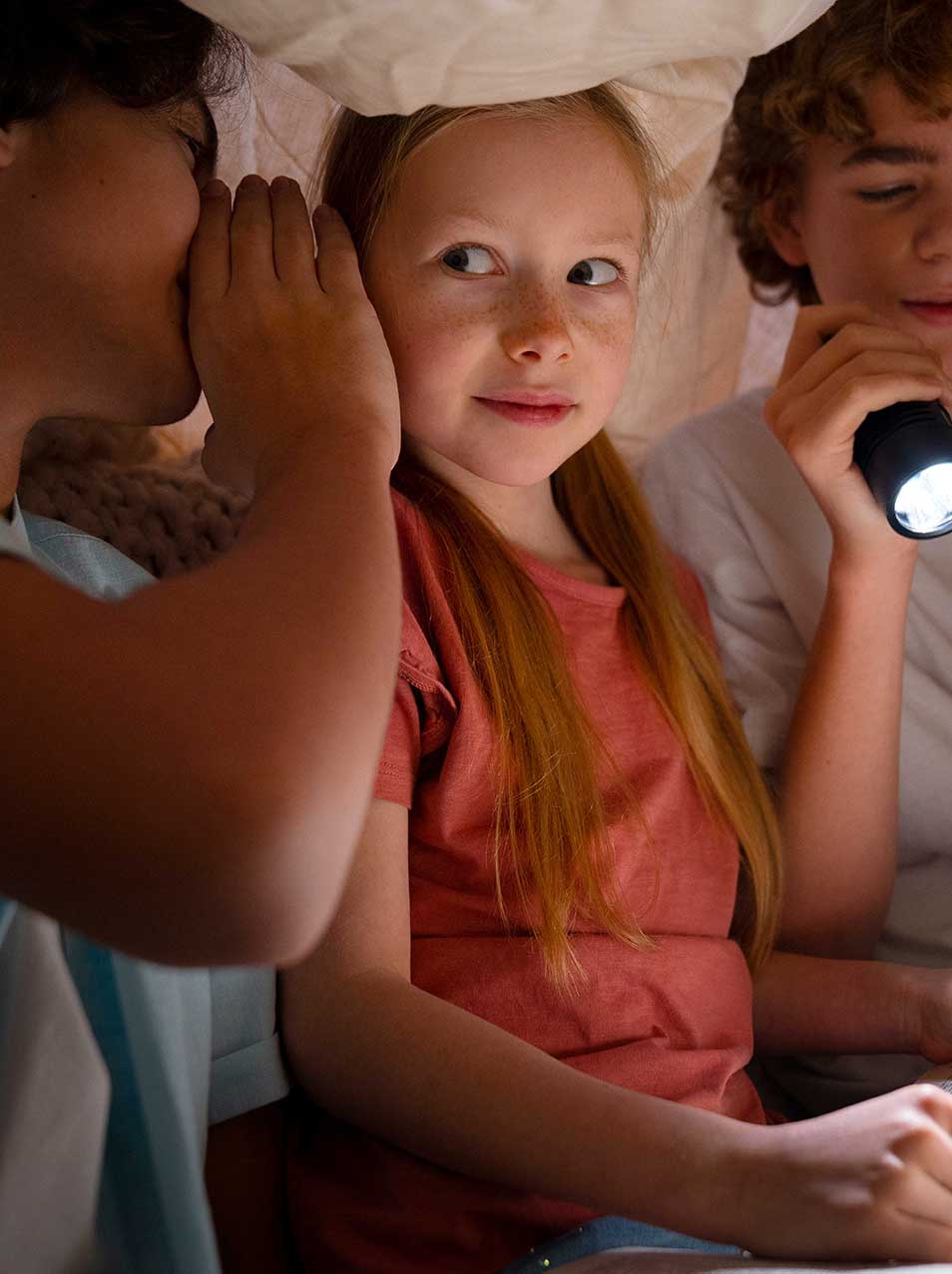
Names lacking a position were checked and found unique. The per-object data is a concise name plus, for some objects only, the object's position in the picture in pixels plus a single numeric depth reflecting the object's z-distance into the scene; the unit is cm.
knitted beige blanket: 101
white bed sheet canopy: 75
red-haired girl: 77
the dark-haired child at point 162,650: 55
